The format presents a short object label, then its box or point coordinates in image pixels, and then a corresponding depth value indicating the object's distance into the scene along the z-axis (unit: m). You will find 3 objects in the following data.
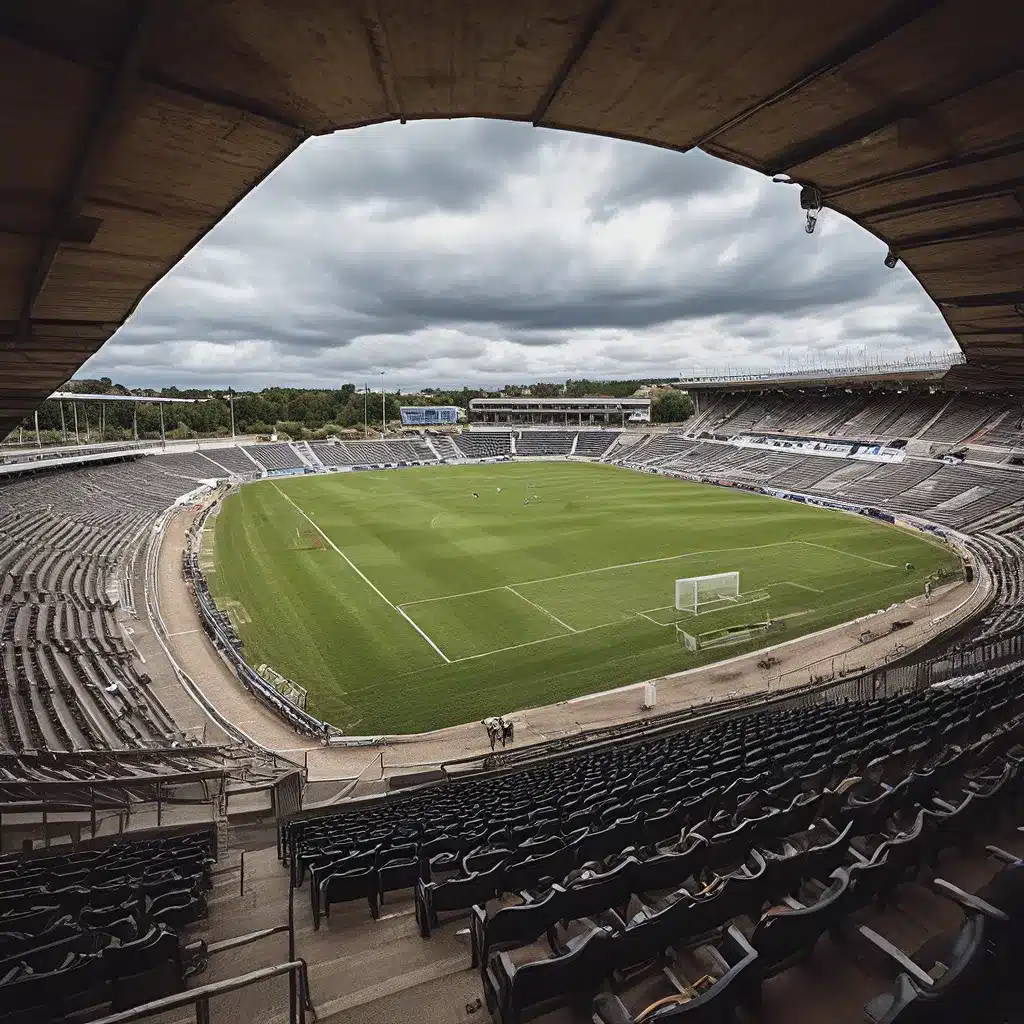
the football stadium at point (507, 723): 3.04
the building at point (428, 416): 122.25
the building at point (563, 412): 115.38
